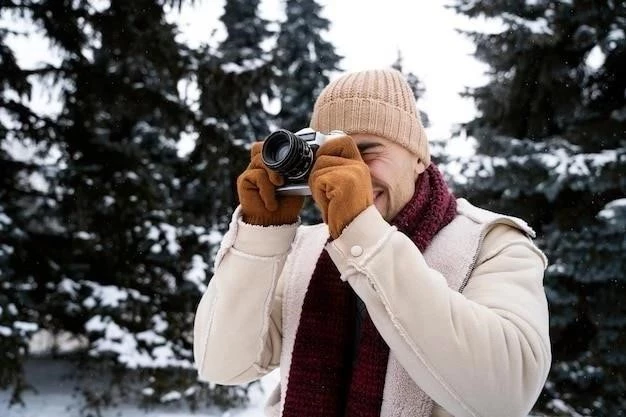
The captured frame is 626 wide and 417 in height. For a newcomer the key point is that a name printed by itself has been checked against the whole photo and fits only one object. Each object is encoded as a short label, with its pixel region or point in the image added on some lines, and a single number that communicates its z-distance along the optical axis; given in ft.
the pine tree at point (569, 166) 19.88
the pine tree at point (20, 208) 15.11
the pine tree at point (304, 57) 45.11
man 3.61
